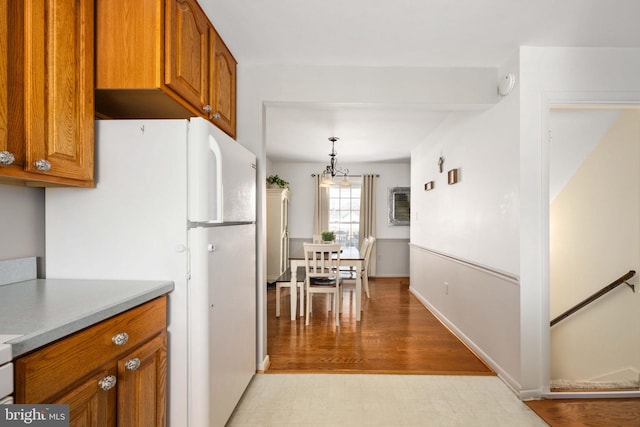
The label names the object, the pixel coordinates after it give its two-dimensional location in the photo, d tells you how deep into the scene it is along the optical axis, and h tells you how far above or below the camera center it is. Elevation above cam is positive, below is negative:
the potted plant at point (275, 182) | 5.75 +0.58
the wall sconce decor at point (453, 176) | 3.38 +0.41
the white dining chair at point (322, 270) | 3.70 -0.67
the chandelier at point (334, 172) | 5.05 +0.86
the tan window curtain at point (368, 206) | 6.66 +0.17
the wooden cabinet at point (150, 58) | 1.45 +0.74
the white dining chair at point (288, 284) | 3.91 -0.85
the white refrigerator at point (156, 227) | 1.45 -0.06
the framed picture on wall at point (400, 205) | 6.66 +0.18
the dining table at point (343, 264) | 3.80 -0.76
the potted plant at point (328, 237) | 4.97 -0.36
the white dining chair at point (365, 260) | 4.64 -0.65
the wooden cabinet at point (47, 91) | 1.08 +0.46
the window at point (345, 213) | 6.84 +0.02
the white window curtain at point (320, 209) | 6.68 +0.11
